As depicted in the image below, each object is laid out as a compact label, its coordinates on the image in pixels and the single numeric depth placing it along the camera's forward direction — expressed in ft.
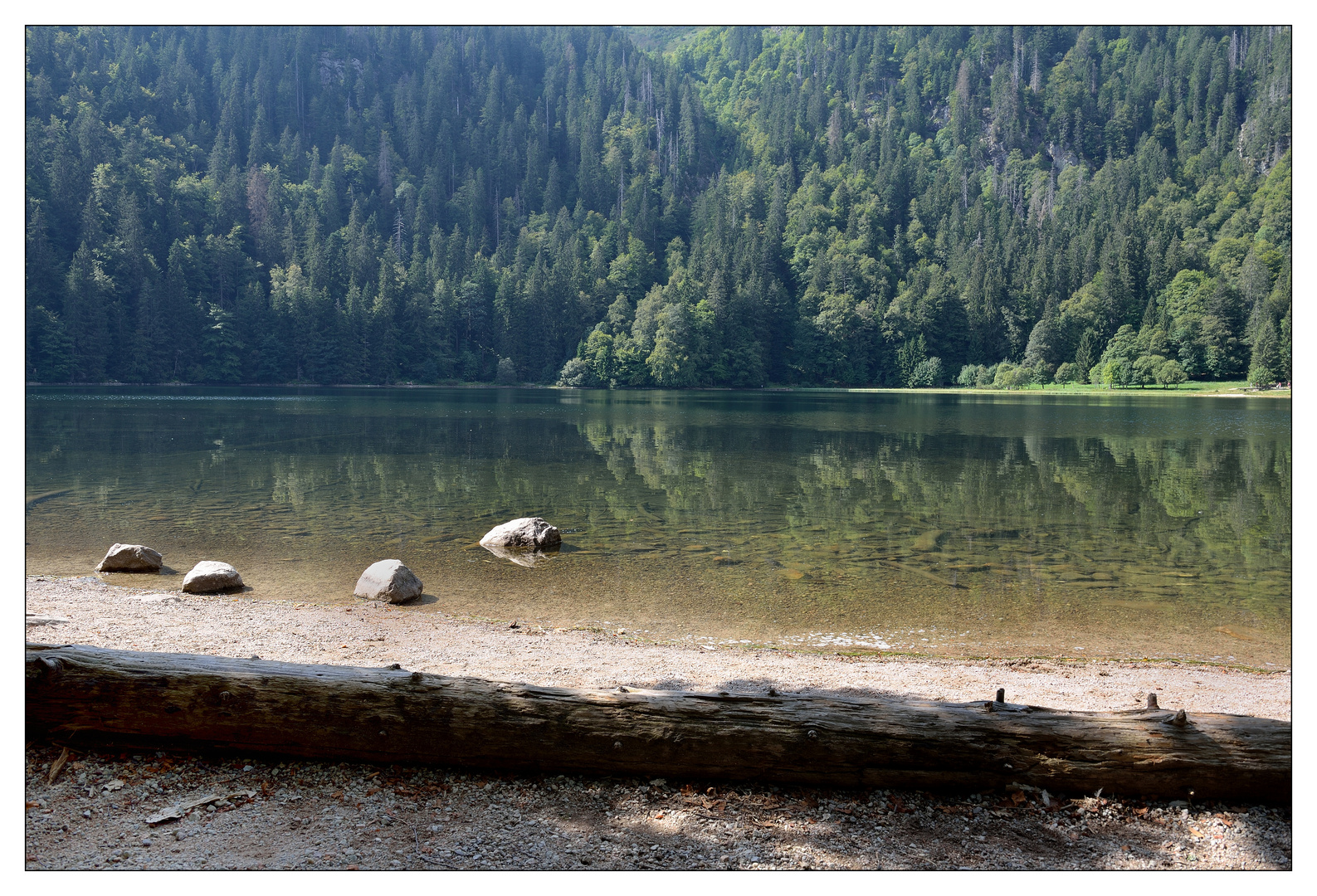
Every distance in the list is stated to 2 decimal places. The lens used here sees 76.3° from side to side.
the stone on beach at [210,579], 38.55
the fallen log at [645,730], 16.20
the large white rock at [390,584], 37.93
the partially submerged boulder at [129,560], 43.06
